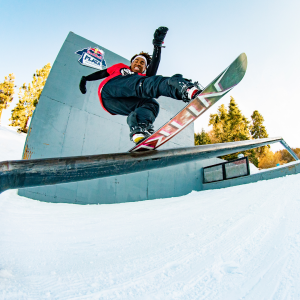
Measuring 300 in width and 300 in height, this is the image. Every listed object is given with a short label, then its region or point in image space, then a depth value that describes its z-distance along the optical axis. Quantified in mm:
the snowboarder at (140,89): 1799
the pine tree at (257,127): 24206
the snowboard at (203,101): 1673
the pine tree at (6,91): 19078
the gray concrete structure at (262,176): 6022
